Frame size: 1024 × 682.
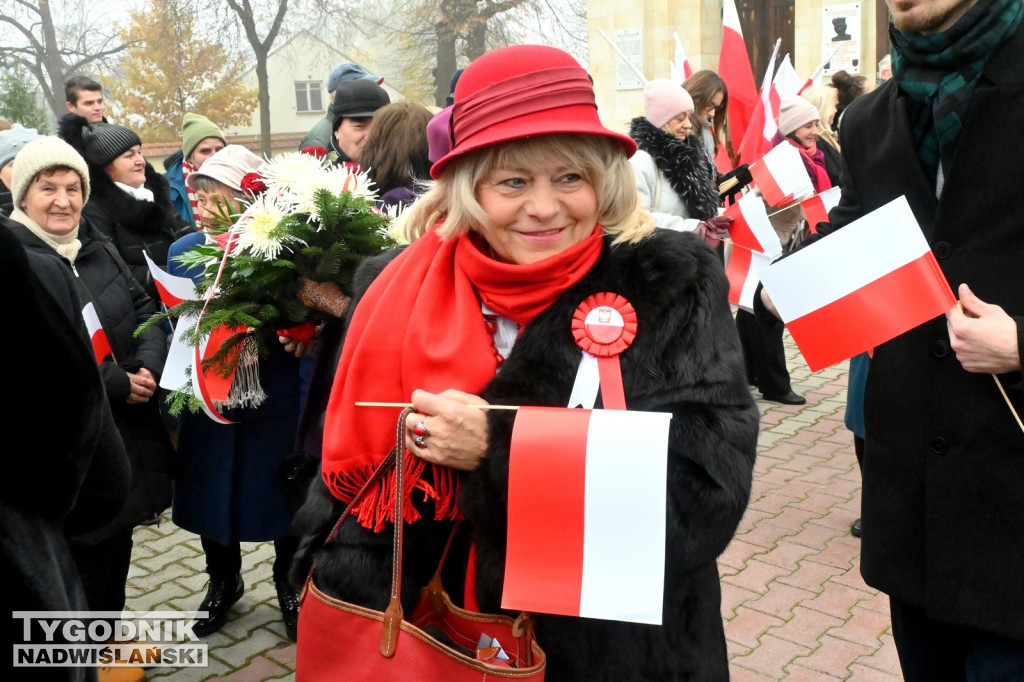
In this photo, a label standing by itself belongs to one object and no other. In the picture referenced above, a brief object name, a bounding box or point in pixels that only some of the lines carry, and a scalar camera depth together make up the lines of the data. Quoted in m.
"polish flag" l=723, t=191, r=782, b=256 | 5.28
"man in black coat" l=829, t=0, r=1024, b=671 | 2.14
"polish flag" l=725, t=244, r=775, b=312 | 5.15
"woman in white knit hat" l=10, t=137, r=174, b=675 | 3.93
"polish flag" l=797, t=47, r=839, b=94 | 8.41
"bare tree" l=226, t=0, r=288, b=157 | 23.02
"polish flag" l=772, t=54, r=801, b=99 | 7.73
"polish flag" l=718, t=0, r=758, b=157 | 7.70
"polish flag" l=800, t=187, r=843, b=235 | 5.98
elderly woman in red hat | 2.04
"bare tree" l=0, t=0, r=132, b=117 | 28.12
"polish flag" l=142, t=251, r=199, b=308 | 3.90
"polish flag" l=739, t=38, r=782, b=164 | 7.21
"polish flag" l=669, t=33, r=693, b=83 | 8.55
